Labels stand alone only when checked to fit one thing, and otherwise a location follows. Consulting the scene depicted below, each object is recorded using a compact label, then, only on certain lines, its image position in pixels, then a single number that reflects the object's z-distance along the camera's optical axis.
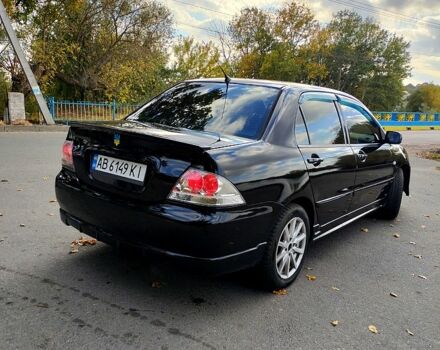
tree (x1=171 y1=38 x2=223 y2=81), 44.47
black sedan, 2.54
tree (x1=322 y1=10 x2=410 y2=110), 53.41
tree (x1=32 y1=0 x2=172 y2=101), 18.31
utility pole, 13.54
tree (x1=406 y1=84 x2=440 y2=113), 60.75
